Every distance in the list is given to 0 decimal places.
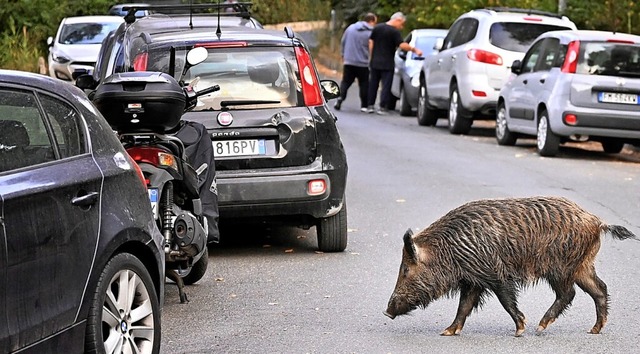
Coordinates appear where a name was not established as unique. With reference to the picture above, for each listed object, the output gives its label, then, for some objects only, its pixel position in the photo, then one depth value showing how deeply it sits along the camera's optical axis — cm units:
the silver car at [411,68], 2666
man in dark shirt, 2697
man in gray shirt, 2780
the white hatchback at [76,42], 2933
